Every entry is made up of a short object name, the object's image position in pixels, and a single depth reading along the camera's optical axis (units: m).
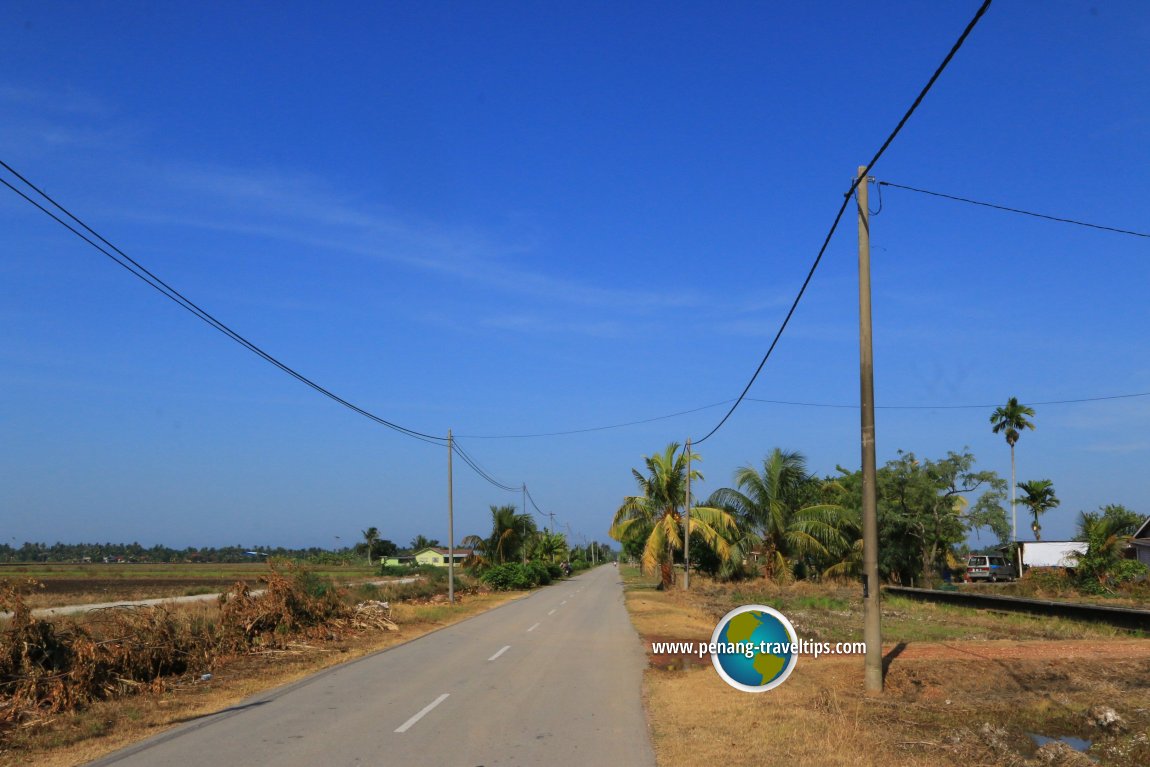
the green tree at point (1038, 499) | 69.00
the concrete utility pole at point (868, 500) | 12.16
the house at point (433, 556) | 140.48
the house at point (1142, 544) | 42.02
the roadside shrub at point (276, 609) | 19.75
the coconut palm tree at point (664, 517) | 45.38
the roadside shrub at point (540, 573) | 58.91
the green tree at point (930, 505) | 44.06
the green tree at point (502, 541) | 61.12
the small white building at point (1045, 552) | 55.11
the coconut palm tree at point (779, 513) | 45.88
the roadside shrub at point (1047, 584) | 37.56
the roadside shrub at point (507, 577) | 53.75
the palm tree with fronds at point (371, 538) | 164.30
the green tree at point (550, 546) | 78.38
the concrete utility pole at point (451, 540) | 37.81
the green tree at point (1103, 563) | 36.22
